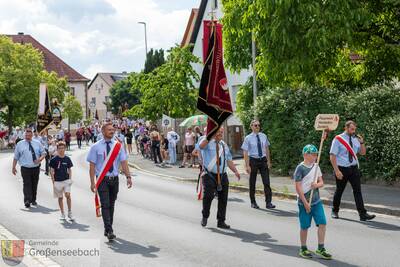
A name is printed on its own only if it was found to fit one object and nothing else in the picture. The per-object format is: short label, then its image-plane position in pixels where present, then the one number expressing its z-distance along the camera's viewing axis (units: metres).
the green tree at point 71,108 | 72.44
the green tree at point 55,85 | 65.88
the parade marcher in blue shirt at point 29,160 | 14.13
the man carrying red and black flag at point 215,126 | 10.67
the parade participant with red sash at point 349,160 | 10.99
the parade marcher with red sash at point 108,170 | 9.54
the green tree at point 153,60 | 69.31
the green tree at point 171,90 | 31.55
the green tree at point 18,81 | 59.22
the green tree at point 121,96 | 91.25
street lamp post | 48.32
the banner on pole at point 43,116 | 20.06
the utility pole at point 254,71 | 21.31
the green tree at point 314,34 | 15.05
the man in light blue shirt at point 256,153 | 13.03
